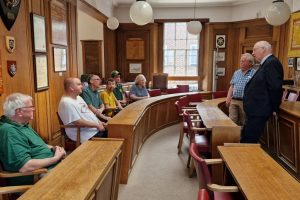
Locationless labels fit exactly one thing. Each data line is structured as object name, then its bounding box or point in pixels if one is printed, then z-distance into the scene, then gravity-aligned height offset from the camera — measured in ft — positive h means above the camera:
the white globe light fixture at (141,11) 13.08 +2.97
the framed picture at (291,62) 18.01 +0.74
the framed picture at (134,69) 25.73 +0.26
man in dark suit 9.27 -0.72
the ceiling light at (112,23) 20.24 +3.69
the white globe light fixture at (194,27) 20.70 +3.50
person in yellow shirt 13.58 -1.50
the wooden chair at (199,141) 9.69 -2.64
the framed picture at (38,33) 10.85 +1.61
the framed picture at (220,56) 24.90 +1.52
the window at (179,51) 26.08 +2.07
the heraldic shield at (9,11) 8.59 +1.99
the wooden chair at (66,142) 9.63 -2.58
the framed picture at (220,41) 24.67 +2.89
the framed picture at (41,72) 11.00 -0.04
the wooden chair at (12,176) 5.13 -2.28
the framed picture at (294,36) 17.52 +2.47
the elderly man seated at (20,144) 5.92 -1.69
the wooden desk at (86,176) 4.35 -1.95
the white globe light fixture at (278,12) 13.92 +3.17
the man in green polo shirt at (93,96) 11.87 -1.11
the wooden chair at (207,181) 5.08 -2.19
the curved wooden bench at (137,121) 9.00 -2.28
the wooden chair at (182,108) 12.67 -1.90
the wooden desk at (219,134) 8.55 -1.99
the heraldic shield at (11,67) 8.96 +0.13
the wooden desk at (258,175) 4.51 -2.01
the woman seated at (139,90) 17.25 -1.21
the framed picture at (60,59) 12.97 +0.64
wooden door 24.72 +1.24
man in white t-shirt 9.48 -1.53
